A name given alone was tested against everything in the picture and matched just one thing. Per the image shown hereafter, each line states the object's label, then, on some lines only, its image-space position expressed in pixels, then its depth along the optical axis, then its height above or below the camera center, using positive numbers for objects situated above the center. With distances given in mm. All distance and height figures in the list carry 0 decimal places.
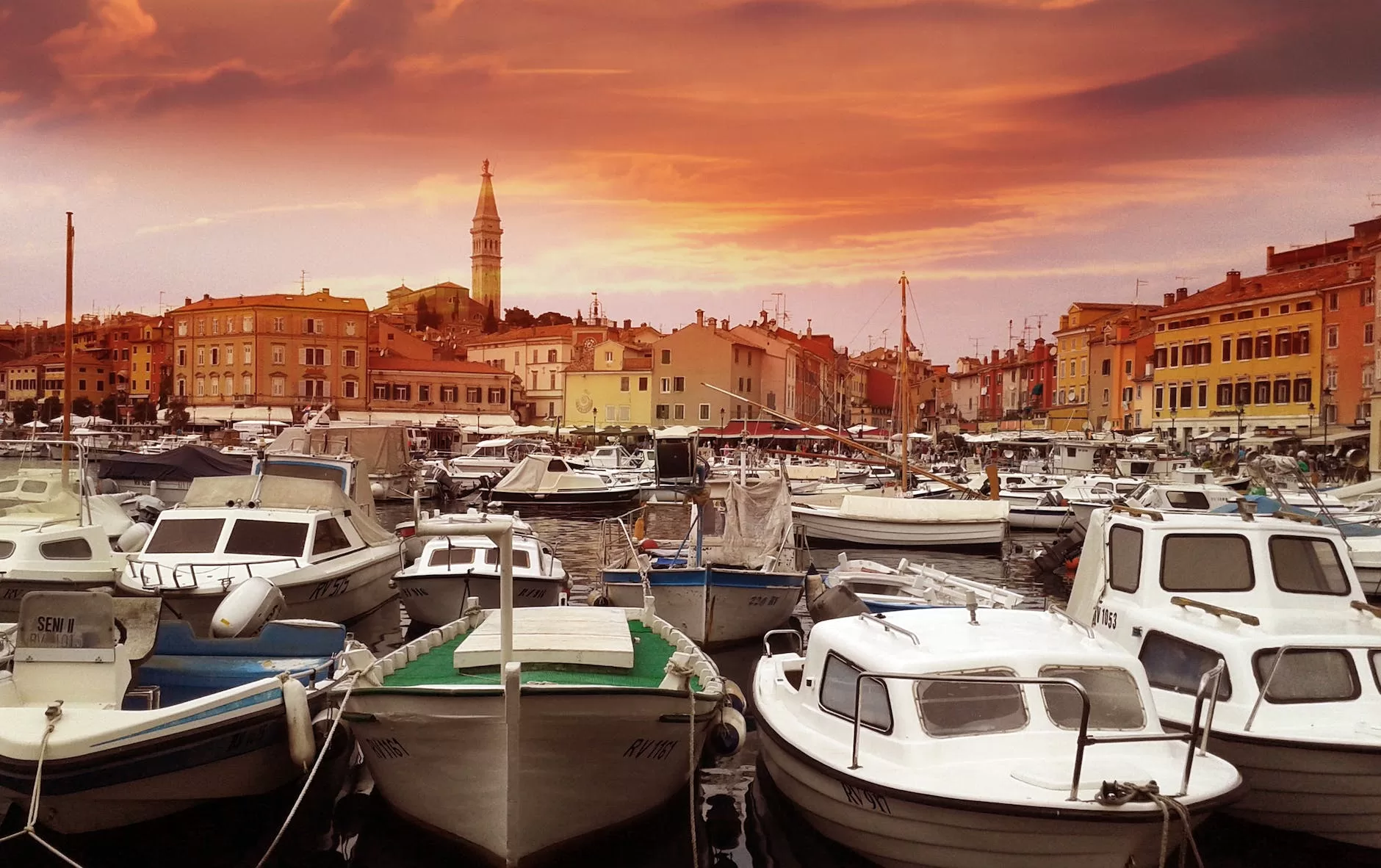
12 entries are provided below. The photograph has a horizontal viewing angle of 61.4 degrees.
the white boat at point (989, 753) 7996 -2473
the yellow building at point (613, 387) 92625 +2449
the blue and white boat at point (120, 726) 9016 -2595
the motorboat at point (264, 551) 16344 -2240
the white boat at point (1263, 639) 9562 -1918
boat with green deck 8883 -2541
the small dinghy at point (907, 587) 17844 -2667
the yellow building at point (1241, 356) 65500 +4444
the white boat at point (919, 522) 33719 -2888
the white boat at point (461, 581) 18859 -2719
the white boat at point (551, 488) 49219 -3061
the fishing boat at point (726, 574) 17844 -2475
